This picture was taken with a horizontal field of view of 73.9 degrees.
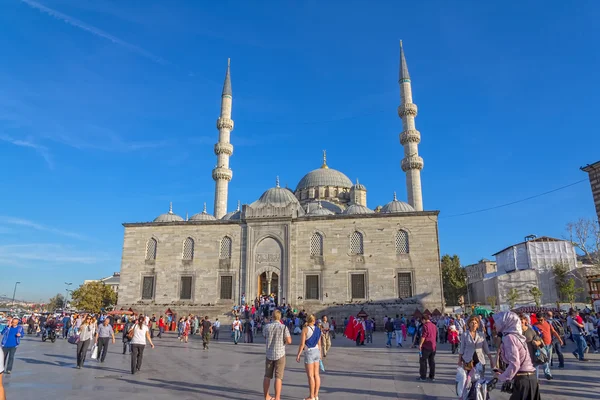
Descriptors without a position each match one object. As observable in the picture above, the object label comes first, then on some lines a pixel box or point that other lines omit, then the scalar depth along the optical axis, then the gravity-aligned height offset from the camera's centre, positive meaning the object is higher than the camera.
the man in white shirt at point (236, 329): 16.89 -1.00
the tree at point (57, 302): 88.88 +0.61
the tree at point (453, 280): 48.14 +2.90
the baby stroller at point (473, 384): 4.97 -1.01
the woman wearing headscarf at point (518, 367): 4.03 -0.62
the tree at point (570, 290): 34.59 +1.23
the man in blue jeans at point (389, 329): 16.26 -0.98
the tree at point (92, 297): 42.37 +0.84
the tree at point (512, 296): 37.65 +0.75
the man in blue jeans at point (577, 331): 10.20 -0.67
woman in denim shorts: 6.04 -0.75
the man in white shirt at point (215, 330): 19.09 -1.18
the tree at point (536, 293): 36.31 +1.01
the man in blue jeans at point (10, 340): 8.45 -0.72
